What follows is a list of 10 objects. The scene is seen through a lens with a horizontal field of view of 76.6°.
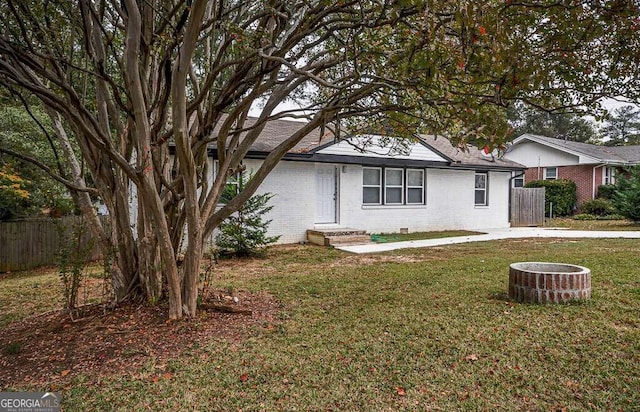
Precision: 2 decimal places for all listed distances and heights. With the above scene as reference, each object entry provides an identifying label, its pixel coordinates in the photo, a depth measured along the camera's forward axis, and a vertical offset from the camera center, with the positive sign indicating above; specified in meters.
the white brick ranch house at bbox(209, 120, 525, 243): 12.22 +0.45
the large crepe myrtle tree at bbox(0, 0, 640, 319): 3.40 +1.19
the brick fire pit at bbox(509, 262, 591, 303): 5.17 -1.12
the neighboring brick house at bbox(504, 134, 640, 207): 22.55 +2.29
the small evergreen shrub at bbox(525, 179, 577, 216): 22.22 +0.25
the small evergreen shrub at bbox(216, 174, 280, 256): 9.71 -0.75
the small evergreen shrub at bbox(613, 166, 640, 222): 16.00 +0.01
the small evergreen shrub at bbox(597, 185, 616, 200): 21.70 +0.41
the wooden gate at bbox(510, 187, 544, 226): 18.66 -0.38
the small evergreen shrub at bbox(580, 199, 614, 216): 20.98 -0.40
